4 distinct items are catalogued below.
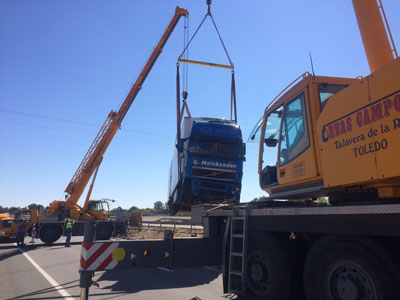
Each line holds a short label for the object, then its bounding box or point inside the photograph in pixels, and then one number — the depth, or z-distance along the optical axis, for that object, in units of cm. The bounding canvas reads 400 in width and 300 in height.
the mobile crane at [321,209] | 293
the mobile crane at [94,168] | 2017
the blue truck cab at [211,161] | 958
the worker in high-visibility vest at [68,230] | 1645
